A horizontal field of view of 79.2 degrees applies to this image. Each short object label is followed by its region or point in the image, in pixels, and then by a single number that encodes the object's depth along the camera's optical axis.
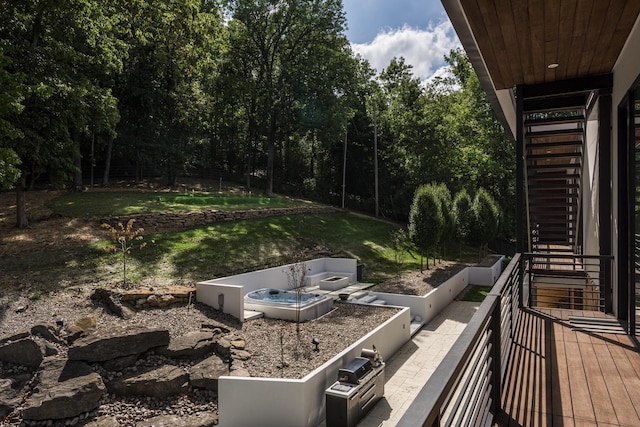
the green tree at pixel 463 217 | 18.44
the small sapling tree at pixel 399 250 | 16.28
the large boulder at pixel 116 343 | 6.75
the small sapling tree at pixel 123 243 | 9.83
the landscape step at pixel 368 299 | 11.57
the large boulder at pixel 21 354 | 6.61
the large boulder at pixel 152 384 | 6.54
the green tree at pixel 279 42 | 24.41
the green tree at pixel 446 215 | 16.33
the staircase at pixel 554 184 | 6.91
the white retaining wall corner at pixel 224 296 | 9.05
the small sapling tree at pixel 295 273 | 13.28
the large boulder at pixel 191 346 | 7.27
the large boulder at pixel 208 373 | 6.63
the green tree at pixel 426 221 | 15.12
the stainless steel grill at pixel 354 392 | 5.76
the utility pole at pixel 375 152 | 27.14
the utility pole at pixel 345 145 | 27.51
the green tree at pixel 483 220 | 18.20
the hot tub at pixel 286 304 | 9.70
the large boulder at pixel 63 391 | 5.80
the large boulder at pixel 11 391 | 5.89
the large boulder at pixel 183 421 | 5.95
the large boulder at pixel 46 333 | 7.08
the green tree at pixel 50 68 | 10.84
